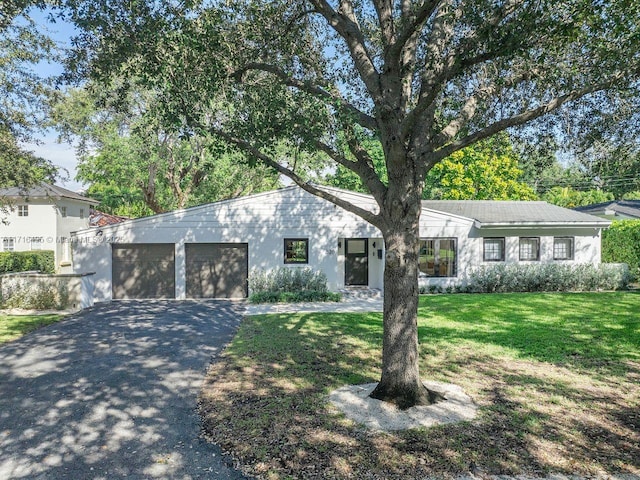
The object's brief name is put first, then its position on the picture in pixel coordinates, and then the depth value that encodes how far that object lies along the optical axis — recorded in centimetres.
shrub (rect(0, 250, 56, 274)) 2192
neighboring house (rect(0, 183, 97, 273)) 2662
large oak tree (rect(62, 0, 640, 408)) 533
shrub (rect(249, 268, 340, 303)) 1498
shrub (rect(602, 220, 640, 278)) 1845
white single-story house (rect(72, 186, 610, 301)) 1569
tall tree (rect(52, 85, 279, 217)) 2106
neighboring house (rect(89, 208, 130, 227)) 3540
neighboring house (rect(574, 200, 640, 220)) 2595
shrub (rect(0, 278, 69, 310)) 1332
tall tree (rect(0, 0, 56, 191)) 1109
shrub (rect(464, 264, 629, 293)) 1664
